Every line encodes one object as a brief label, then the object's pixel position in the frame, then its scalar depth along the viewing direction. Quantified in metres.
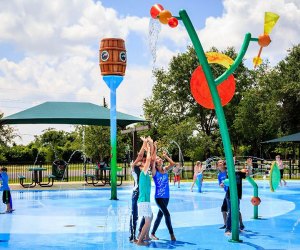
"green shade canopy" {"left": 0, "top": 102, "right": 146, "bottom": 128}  20.83
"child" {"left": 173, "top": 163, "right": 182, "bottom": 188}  25.35
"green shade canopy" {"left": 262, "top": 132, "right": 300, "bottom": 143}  33.60
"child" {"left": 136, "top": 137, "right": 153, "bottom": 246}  8.81
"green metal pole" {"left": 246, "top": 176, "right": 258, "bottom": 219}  12.50
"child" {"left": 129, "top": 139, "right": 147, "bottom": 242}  9.45
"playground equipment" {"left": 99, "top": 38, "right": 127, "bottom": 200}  18.64
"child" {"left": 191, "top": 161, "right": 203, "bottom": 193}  22.03
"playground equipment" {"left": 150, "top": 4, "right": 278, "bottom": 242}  9.31
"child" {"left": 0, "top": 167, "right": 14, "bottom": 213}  14.17
